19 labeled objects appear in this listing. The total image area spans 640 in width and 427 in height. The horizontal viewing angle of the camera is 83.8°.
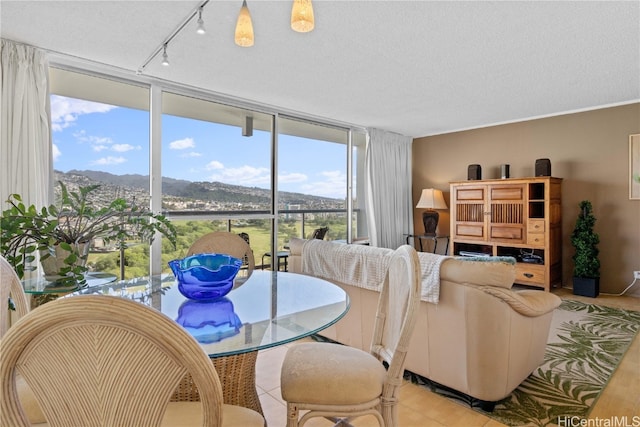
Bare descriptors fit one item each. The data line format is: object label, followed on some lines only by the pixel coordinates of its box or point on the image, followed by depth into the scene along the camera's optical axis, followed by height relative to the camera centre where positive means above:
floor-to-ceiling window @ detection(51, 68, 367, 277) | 3.27 +0.58
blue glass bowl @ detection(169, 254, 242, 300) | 1.52 -0.30
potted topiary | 4.25 -0.53
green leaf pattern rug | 1.93 -1.07
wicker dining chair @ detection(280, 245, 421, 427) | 1.26 -0.61
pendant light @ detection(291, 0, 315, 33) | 1.21 +0.67
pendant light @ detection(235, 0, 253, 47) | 1.37 +0.71
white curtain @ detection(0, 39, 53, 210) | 2.63 +0.65
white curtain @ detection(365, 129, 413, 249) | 5.62 +0.40
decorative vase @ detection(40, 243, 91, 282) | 2.04 -0.29
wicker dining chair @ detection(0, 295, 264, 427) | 0.63 -0.29
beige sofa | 1.86 -0.64
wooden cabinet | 4.46 -0.14
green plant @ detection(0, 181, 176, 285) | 1.83 -0.12
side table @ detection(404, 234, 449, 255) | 5.72 -0.42
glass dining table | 1.15 -0.40
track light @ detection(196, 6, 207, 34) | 1.82 +0.95
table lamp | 5.78 +0.11
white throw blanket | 2.06 -0.37
